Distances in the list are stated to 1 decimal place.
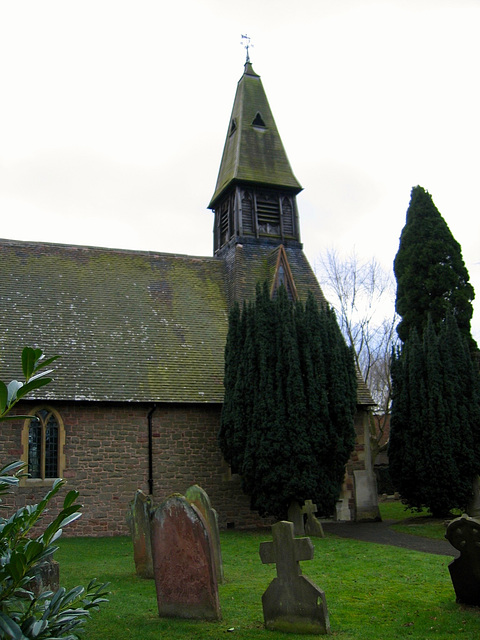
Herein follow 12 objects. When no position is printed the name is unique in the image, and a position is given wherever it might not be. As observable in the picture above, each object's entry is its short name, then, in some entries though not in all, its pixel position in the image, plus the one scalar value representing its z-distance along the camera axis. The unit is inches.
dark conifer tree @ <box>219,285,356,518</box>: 552.4
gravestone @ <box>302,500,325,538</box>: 545.0
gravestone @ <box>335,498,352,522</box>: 679.7
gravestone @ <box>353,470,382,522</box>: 682.8
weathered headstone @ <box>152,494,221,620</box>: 264.8
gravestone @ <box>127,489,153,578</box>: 365.1
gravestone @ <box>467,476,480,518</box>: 633.6
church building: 600.4
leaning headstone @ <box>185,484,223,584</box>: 356.2
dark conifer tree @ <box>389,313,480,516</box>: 623.8
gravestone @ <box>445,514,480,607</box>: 275.1
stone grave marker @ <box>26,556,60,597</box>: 248.6
